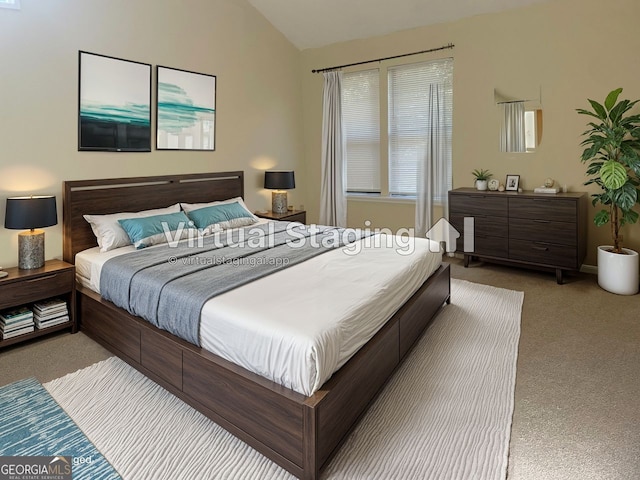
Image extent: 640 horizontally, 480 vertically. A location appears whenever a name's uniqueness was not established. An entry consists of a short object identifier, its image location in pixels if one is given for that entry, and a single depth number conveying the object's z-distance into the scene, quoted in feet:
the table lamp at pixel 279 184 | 16.46
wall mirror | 14.15
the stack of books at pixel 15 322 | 9.18
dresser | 12.81
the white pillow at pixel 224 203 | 13.16
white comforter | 5.68
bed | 5.55
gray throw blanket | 7.25
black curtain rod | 15.25
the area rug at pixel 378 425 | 5.75
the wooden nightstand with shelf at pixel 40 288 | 9.09
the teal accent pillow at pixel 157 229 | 10.73
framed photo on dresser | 14.52
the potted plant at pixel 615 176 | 11.43
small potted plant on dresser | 14.90
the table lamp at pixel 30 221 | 9.27
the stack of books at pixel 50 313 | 9.73
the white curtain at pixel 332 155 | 17.98
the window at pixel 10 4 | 9.50
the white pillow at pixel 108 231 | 10.63
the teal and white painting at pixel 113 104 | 11.14
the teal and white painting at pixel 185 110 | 13.07
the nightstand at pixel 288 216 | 15.96
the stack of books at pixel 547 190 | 13.64
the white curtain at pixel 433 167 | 15.70
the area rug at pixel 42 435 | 5.87
